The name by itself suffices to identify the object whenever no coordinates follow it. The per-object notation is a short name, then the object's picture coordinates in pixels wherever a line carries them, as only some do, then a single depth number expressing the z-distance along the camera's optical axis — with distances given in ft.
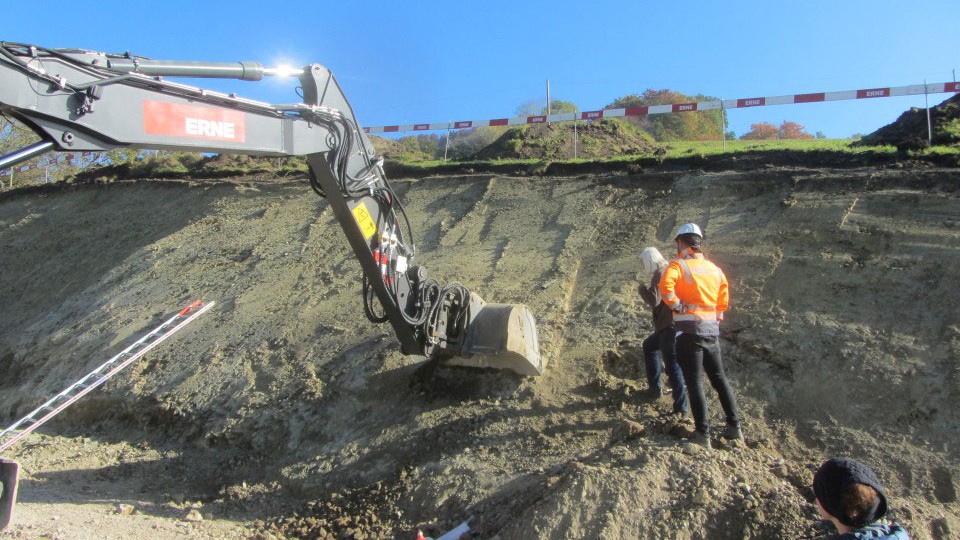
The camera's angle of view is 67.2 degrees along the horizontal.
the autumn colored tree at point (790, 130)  120.06
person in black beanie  8.98
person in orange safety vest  18.75
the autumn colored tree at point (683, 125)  101.24
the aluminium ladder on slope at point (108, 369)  28.99
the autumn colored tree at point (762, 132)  119.34
